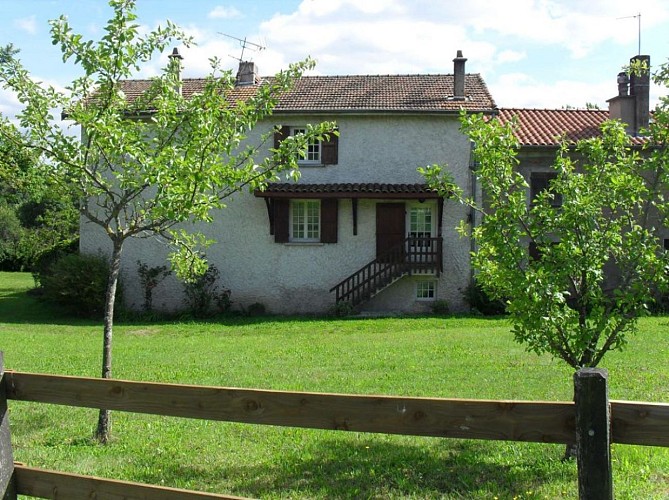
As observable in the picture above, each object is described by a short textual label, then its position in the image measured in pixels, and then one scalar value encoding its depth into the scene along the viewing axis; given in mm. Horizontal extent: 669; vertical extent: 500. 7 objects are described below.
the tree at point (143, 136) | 6340
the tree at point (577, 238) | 5680
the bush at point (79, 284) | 21625
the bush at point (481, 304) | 21812
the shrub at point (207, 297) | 22500
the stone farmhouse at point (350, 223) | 22766
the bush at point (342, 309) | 21828
